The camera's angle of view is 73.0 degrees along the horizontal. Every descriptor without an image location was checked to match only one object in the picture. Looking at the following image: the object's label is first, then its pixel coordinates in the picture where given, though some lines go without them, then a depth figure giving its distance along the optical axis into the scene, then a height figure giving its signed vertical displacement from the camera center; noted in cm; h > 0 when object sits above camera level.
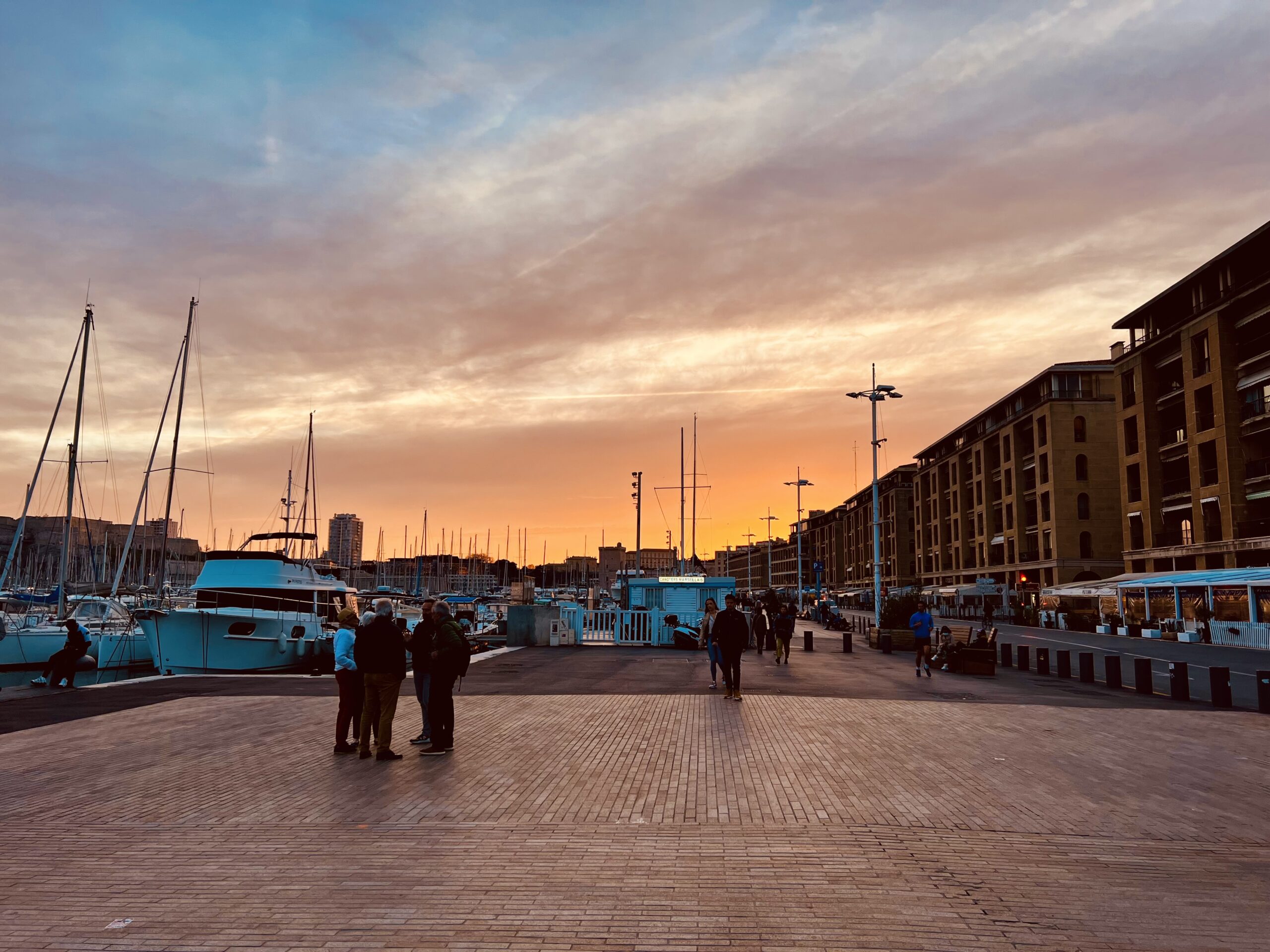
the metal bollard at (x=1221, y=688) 1599 -205
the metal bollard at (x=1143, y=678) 1800 -212
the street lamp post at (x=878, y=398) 3859 +813
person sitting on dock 1797 -184
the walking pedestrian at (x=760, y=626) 2608 -157
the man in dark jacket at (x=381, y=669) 1002 -113
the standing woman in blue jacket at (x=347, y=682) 1044 -133
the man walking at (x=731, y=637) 1489 -108
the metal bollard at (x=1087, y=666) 2030 -214
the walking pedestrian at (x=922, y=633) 2056 -137
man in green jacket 1044 -124
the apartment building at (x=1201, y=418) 4850 +997
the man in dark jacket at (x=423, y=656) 1055 -103
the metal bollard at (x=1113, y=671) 1920 -210
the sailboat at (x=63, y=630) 3431 -243
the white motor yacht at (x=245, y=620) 3002 -174
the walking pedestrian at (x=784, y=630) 2412 -153
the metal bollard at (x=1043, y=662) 2223 -221
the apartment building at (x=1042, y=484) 7338 +873
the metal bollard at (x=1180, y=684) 1694 -209
